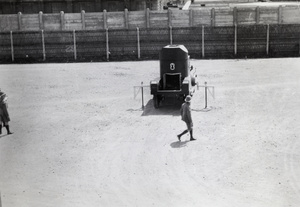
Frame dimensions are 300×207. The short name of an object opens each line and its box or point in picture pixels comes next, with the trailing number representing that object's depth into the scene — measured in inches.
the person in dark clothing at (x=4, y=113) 662.5
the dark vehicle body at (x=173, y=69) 819.4
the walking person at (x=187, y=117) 612.7
